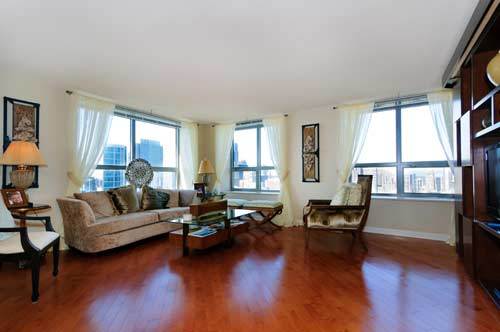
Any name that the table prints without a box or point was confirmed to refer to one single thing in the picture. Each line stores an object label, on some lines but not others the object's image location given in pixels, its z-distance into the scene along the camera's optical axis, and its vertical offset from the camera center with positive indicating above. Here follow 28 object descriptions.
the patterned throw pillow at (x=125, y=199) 3.93 -0.45
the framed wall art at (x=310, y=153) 4.99 +0.34
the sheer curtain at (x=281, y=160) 5.14 +0.21
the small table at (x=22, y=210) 2.76 -0.44
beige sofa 3.19 -0.77
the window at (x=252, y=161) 5.71 +0.20
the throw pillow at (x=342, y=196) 3.87 -0.42
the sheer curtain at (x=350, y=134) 4.48 +0.64
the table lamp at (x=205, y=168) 5.53 +0.05
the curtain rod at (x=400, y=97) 4.06 +1.20
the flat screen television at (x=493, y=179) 2.12 -0.09
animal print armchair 3.49 -0.63
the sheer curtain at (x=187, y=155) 5.81 +0.36
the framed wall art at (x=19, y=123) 3.16 +0.62
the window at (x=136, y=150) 4.45 +0.40
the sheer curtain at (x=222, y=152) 5.99 +0.43
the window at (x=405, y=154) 4.06 +0.26
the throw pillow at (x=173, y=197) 4.77 -0.52
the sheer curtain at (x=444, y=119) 3.78 +0.76
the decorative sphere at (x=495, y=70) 1.78 +0.71
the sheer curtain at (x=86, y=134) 3.81 +0.58
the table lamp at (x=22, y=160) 2.78 +0.12
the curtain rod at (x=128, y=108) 3.91 +1.16
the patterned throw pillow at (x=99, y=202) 3.64 -0.47
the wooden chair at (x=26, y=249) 2.14 -0.68
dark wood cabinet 2.24 +0.14
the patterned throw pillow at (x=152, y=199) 4.29 -0.50
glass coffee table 3.20 -0.84
